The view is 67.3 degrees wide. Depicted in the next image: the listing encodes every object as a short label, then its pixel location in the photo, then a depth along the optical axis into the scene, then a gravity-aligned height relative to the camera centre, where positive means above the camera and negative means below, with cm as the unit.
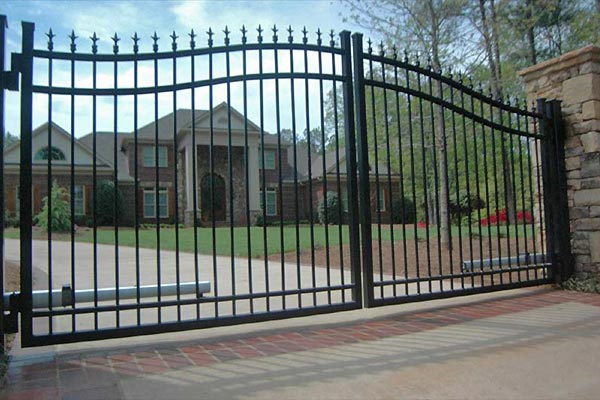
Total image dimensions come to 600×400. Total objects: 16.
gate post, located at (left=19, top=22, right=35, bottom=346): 322 +35
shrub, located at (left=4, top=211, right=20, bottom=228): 2214 +85
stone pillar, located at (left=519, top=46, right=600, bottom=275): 527 +88
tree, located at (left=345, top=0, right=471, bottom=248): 1041 +462
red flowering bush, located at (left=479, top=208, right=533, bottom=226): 1830 +5
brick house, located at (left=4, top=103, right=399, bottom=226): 2467 +352
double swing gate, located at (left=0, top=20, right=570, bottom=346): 336 -5
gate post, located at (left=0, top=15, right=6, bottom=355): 319 +48
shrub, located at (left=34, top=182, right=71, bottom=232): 1992 +91
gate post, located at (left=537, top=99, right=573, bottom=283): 549 +20
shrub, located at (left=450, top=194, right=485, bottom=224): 1948 +61
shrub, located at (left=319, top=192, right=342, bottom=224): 2579 +90
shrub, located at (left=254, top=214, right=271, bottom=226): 2478 +41
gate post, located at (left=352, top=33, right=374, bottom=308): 427 +29
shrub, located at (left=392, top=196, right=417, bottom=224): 2673 +74
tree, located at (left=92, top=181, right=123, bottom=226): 2366 +160
